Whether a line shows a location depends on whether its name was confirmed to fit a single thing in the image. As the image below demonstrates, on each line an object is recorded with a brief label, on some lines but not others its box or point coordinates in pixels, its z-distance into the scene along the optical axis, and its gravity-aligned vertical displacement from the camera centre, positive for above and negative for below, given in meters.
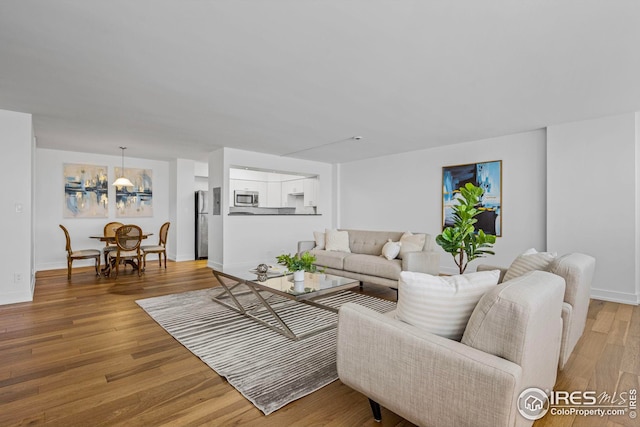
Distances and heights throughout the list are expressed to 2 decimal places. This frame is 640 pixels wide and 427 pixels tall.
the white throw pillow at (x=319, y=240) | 5.44 -0.46
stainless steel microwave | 7.91 +0.41
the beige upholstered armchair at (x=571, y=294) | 2.06 -0.56
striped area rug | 2.03 -1.11
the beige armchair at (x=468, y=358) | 1.16 -0.61
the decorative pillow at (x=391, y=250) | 4.36 -0.51
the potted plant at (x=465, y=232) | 3.25 -0.19
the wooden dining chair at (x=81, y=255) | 5.32 -0.73
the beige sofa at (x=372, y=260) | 4.05 -0.64
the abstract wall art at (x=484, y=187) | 5.21 +0.48
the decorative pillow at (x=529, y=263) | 2.33 -0.37
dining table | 5.60 -0.89
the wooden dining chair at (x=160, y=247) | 5.95 -0.66
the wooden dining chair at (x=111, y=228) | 6.48 -0.31
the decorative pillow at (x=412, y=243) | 4.29 -0.40
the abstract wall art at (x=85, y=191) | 6.38 +0.47
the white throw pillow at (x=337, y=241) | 5.23 -0.46
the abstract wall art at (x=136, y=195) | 6.98 +0.42
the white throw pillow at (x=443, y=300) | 1.47 -0.41
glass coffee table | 2.90 -0.74
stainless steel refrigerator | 7.52 -0.24
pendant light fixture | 5.92 +0.60
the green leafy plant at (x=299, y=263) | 3.25 -0.51
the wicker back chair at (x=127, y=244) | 5.44 -0.55
